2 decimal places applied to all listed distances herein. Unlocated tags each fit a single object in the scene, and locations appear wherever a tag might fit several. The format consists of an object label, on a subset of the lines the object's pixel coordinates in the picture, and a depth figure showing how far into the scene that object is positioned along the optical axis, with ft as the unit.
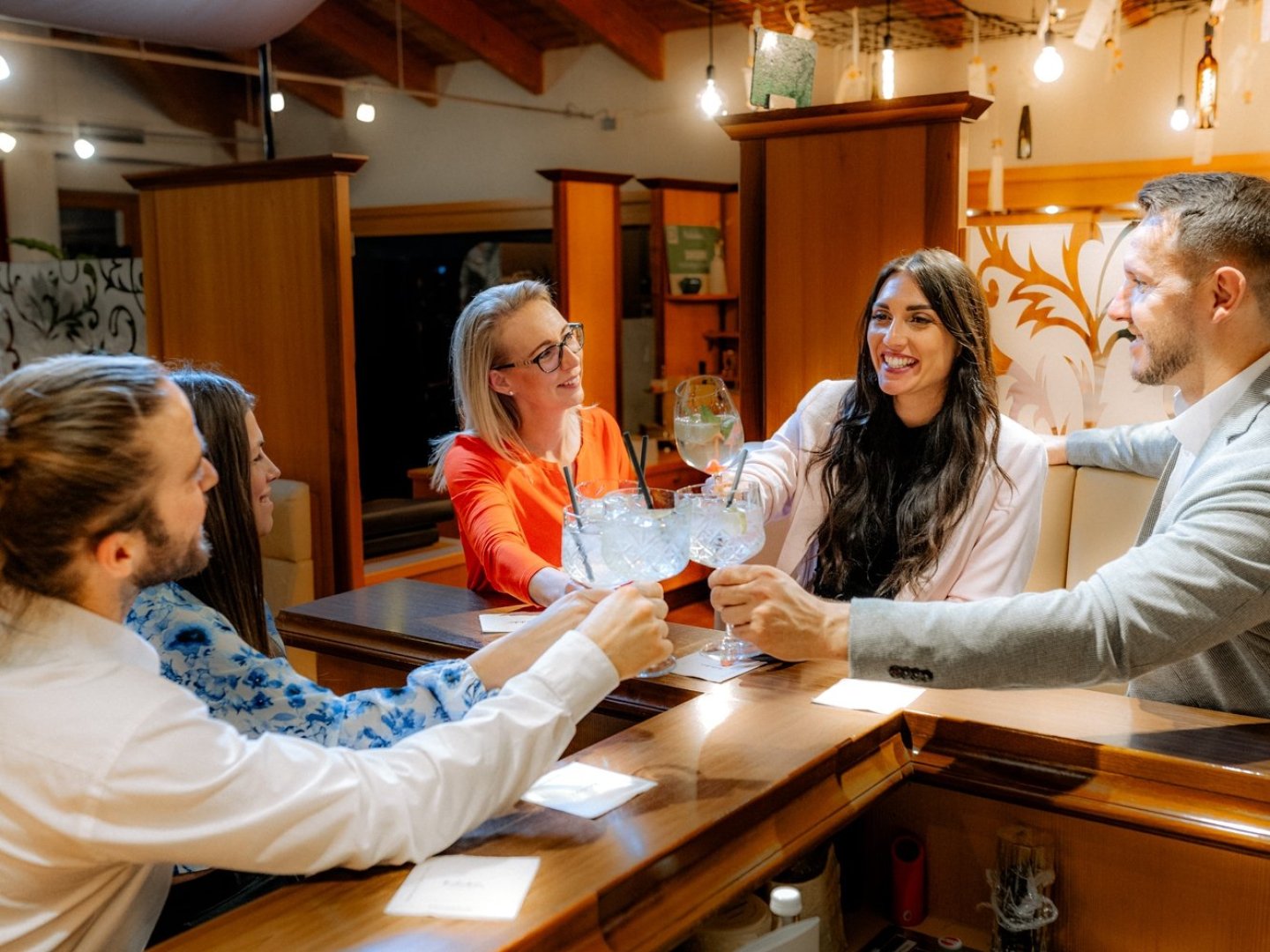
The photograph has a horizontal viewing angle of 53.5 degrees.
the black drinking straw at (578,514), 5.85
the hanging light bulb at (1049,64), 18.63
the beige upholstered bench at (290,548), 16.39
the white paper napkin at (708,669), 6.45
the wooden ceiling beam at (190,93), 38.47
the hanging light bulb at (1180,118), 22.22
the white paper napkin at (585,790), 4.75
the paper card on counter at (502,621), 7.70
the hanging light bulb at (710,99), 23.25
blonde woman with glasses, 9.75
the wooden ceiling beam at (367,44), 33.88
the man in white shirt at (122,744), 3.78
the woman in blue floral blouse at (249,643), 5.27
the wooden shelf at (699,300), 29.45
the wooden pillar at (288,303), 16.20
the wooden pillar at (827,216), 11.66
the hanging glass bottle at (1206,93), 18.06
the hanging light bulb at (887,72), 15.09
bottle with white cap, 4.44
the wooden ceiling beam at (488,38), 32.52
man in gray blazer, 5.20
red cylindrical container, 5.84
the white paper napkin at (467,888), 3.99
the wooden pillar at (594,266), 24.97
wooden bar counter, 4.11
